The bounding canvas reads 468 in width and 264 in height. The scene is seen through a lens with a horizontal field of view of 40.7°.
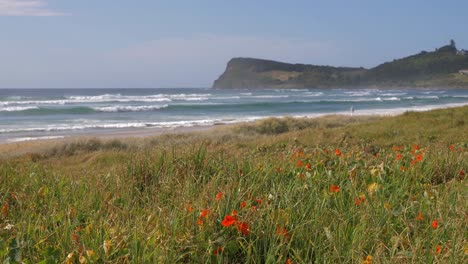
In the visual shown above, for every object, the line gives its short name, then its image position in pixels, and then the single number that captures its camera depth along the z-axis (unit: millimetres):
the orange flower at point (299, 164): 4812
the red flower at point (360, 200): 3706
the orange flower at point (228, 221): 2959
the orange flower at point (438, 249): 2859
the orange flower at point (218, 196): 3413
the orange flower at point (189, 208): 3354
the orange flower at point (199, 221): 3125
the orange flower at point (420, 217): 3425
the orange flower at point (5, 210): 3693
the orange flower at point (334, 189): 3908
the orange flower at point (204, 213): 3110
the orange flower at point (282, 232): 3146
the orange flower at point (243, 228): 3111
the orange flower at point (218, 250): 2990
